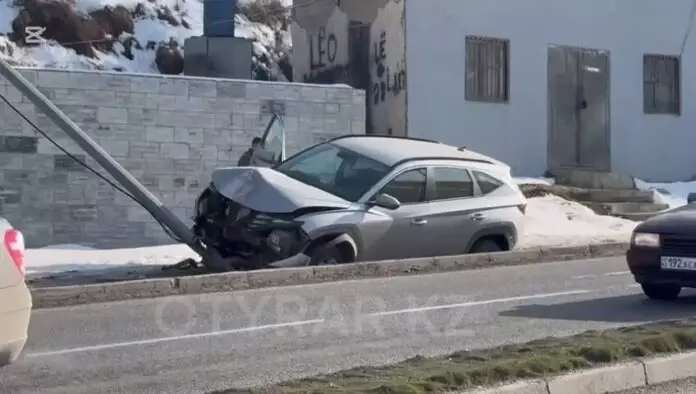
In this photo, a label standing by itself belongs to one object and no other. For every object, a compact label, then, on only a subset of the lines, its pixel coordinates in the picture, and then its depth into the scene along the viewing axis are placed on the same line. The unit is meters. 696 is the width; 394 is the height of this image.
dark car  11.90
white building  22.97
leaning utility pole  15.05
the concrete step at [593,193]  22.45
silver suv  13.85
